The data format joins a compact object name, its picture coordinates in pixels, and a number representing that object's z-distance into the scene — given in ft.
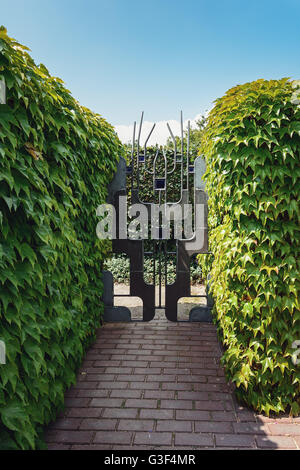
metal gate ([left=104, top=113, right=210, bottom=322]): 15.17
